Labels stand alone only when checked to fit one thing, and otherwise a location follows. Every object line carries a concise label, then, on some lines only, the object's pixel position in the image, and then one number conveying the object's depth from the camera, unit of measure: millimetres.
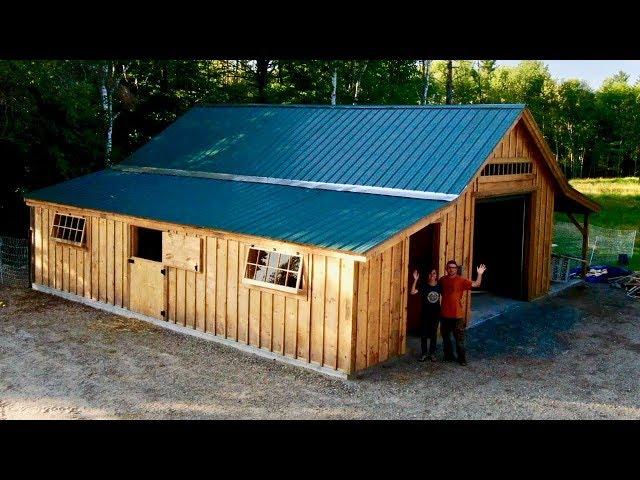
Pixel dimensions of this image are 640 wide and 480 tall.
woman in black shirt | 11211
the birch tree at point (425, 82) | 33000
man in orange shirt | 11062
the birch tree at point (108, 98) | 21172
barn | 11023
